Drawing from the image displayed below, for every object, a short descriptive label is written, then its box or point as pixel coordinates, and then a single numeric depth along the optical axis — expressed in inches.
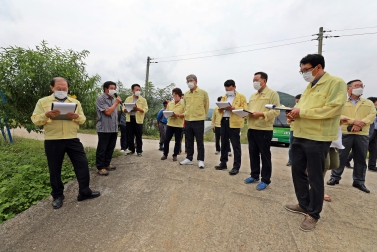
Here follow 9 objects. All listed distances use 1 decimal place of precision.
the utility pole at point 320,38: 424.0
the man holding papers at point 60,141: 120.3
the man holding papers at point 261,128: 143.0
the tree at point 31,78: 195.6
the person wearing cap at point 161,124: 277.1
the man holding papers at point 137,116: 222.1
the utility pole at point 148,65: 632.5
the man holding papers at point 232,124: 172.9
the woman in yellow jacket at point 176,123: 210.1
